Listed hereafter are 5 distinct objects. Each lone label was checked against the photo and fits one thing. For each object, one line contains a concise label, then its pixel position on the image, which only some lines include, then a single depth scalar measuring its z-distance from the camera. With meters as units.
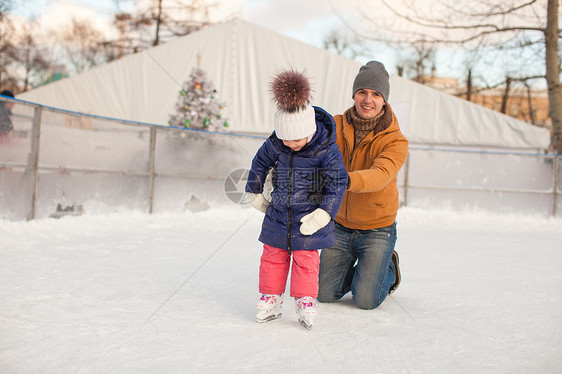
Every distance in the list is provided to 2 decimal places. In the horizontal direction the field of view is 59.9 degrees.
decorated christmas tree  8.14
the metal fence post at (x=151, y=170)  6.78
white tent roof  11.45
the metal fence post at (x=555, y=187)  8.30
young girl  2.20
